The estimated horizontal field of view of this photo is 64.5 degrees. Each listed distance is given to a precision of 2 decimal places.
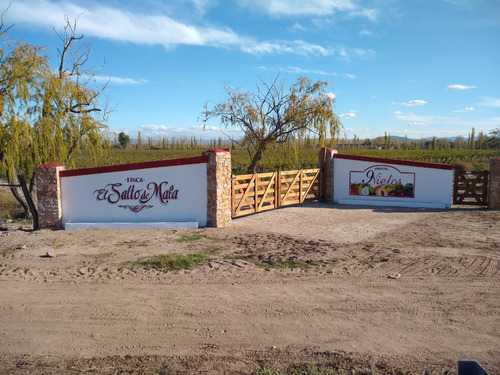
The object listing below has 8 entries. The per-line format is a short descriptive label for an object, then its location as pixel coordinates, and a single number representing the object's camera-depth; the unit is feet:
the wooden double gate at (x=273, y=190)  45.21
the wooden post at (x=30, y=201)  39.11
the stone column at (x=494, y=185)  50.11
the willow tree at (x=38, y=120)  45.27
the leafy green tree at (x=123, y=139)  326.03
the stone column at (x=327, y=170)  57.21
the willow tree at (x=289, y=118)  63.57
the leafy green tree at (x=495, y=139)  181.99
